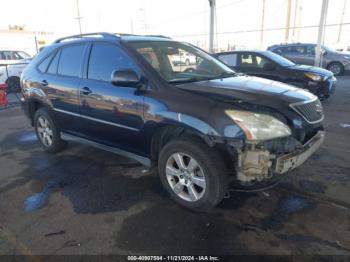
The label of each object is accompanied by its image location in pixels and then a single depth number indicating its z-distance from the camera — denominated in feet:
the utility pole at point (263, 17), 115.50
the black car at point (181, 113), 10.12
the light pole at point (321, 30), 46.20
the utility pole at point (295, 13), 117.29
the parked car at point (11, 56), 48.90
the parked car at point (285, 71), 27.76
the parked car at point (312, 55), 52.80
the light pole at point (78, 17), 116.67
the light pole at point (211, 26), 48.28
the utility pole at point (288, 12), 93.61
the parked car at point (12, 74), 43.94
